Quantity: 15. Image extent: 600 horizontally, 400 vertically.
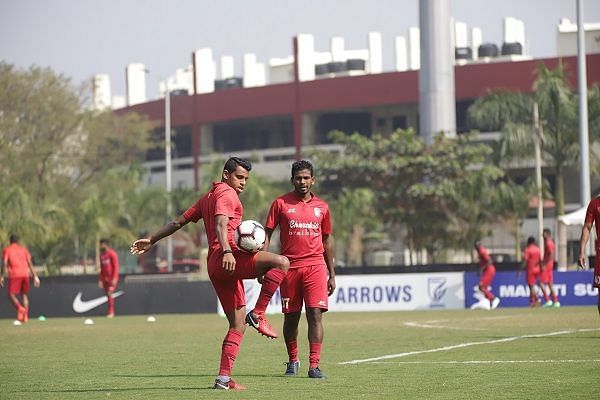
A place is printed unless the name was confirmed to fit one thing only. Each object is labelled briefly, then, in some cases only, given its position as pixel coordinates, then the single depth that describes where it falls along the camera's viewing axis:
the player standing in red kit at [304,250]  13.80
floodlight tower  60.56
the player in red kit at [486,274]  35.32
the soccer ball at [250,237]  11.95
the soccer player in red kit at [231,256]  11.97
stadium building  76.00
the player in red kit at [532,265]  34.81
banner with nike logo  38.22
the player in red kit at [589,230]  16.25
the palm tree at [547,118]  51.72
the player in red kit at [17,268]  32.47
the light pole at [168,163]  69.56
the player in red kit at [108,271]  35.03
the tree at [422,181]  58.47
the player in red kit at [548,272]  34.72
